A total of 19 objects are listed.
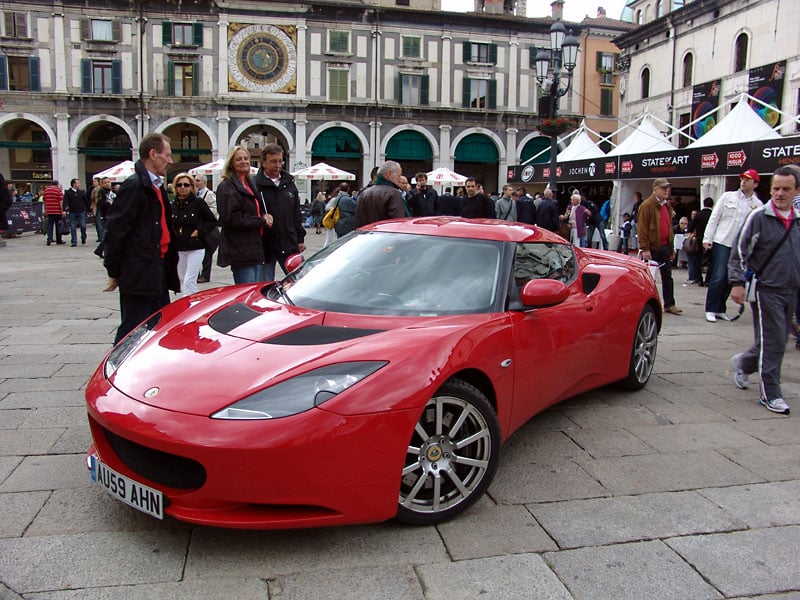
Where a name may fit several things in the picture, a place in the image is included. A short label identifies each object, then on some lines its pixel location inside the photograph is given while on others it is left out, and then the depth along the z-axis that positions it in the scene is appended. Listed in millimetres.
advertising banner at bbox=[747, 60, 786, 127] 27219
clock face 38875
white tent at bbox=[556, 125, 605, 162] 22547
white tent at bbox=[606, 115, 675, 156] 19253
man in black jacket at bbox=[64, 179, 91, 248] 18469
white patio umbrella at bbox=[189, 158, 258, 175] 24006
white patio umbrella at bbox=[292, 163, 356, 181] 26641
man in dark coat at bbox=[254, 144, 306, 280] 6230
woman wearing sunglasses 7574
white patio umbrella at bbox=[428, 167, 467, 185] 26578
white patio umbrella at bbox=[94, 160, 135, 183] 23016
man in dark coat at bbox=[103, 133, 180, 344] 4531
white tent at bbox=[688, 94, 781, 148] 15883
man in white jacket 8164
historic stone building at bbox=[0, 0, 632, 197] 37625
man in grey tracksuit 4719
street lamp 14125
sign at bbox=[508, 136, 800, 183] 13562
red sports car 2506
